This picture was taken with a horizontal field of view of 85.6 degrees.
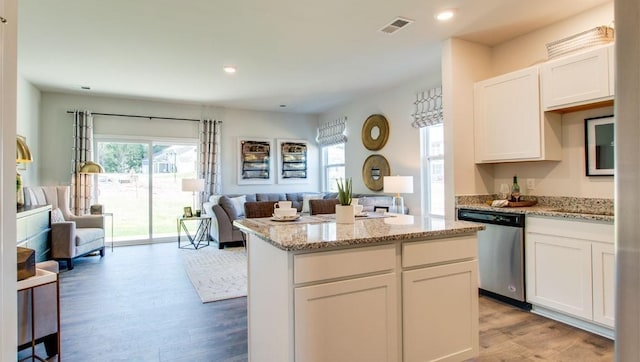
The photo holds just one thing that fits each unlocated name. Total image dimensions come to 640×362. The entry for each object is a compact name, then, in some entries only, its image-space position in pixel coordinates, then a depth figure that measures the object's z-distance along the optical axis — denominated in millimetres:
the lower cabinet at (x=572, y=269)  2518
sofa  5290
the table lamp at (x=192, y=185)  6043
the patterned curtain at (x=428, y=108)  4539
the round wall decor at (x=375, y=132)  5695
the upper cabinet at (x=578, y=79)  2643
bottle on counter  3468
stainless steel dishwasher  3074
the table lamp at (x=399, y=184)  4484
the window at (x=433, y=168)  4820
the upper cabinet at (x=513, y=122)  3141
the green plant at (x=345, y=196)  2243
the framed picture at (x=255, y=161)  7184
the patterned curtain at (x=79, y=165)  5789
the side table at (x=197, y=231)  6061
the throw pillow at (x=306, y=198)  6827
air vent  3158
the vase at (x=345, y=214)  2254
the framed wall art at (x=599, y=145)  2898
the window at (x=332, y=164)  7230
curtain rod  6065
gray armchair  4449
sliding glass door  6246
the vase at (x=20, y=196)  3738
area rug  3590
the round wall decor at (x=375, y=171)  5709
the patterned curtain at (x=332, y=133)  6781
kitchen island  1604
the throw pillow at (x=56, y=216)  4590
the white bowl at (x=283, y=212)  2457
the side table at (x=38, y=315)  1883
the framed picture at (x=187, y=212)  6137
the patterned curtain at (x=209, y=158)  6734
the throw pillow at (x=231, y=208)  5863
